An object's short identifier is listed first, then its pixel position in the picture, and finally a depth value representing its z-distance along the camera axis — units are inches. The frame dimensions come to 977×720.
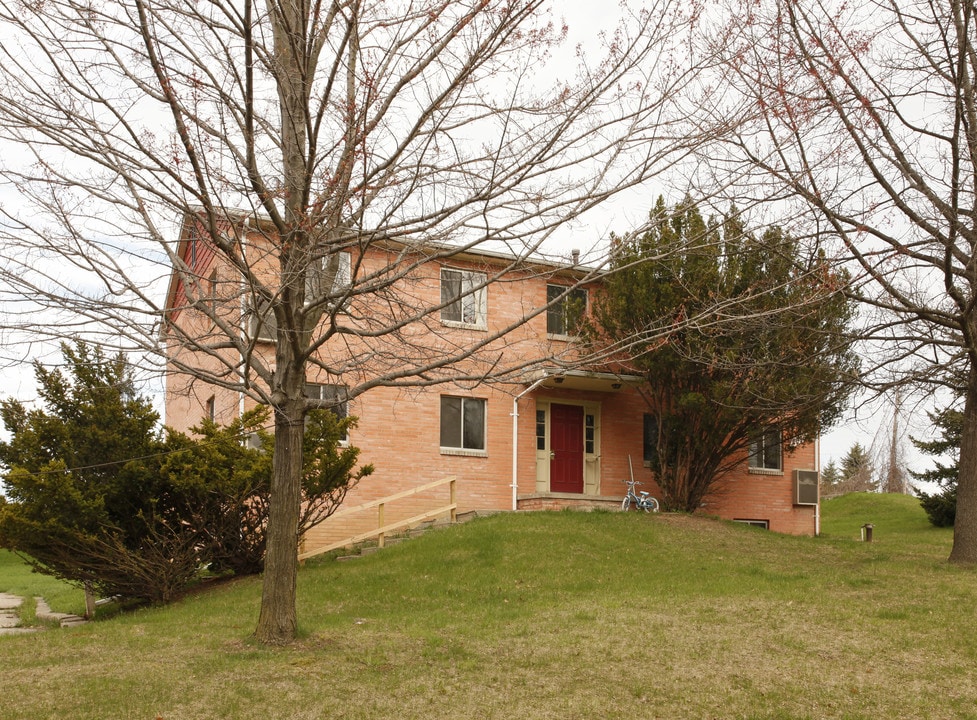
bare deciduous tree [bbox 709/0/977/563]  539.8
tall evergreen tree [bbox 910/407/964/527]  1136.2
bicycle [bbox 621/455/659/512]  858.8
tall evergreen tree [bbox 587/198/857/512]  547.2
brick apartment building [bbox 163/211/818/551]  808.3
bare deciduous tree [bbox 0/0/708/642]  354.6
